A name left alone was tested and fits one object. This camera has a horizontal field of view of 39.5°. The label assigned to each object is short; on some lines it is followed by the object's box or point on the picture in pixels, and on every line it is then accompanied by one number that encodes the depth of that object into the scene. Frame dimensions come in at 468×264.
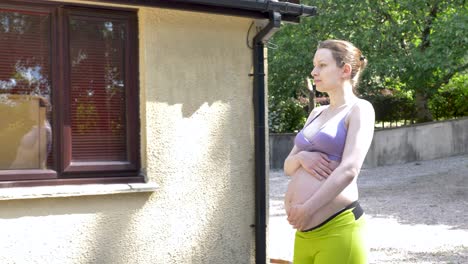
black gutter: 5.00
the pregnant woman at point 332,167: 2.42
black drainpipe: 5.57
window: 4.59
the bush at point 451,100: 20.55
